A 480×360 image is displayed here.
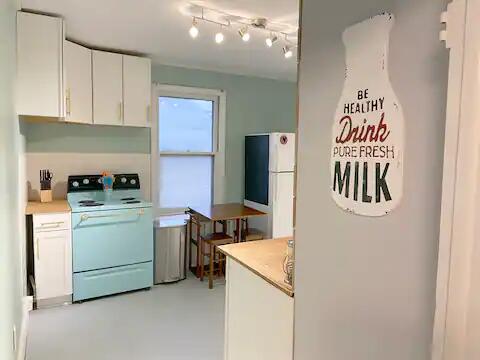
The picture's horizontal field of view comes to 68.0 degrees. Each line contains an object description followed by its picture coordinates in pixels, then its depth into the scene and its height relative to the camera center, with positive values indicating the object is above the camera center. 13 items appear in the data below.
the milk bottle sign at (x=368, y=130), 0.90 +0.08
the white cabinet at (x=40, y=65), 2.71 +0.67
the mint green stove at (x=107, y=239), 3.23 -0.83
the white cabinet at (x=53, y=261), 3.08 -0.97
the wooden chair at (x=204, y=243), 3.80 -0.99
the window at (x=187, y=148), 4.09 +0.07
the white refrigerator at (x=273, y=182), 4.01 -0.30
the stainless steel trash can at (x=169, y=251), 3.80 -1.05
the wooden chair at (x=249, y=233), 4.06 -0.91
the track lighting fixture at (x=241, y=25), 2.61 +1.03
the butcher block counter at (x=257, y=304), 1.44 -0.66
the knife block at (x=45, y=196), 3.43 -0.44
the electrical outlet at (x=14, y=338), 1.95 -1.05
